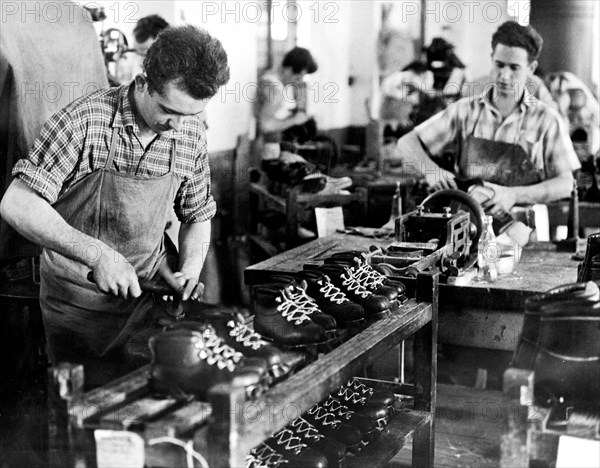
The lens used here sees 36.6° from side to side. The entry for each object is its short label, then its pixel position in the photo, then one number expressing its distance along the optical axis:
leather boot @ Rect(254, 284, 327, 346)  2.39
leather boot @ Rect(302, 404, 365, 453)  2.74
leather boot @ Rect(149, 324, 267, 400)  1.94
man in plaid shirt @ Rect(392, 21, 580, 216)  5.07
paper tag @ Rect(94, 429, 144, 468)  1.81
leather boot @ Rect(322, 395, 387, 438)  2.82
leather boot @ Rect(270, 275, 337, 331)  2.49
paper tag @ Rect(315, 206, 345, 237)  5.13
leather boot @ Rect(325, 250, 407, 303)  2.84
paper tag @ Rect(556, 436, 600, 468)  2.05
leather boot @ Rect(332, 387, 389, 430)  2.90
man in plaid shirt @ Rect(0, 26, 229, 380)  2.76
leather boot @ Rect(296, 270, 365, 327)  2.64
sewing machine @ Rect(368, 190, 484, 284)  3.35
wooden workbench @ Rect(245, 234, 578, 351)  3.53
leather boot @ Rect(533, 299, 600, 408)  2.12
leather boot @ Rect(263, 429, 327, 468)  2.52
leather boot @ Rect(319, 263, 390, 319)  2.73
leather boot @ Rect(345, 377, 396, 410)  3.00
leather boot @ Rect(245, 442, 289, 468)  2.45
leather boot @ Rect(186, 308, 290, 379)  2.16
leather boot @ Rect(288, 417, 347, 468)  2.64
